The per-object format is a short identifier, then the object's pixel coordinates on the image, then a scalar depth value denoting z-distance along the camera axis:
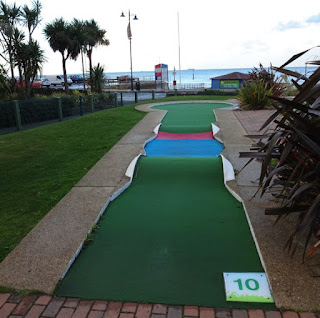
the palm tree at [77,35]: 27.42
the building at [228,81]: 31.69
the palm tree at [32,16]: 22.06
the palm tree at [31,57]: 20.45
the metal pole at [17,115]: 11.45
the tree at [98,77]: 24.09
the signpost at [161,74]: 42.54
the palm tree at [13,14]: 19.29
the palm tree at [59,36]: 26.47
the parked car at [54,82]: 49.62
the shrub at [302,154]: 2.67
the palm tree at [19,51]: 19.56
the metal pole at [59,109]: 13.66
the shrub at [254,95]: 11.68
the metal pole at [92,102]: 15.91
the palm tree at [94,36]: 35.74
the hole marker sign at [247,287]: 2.46
